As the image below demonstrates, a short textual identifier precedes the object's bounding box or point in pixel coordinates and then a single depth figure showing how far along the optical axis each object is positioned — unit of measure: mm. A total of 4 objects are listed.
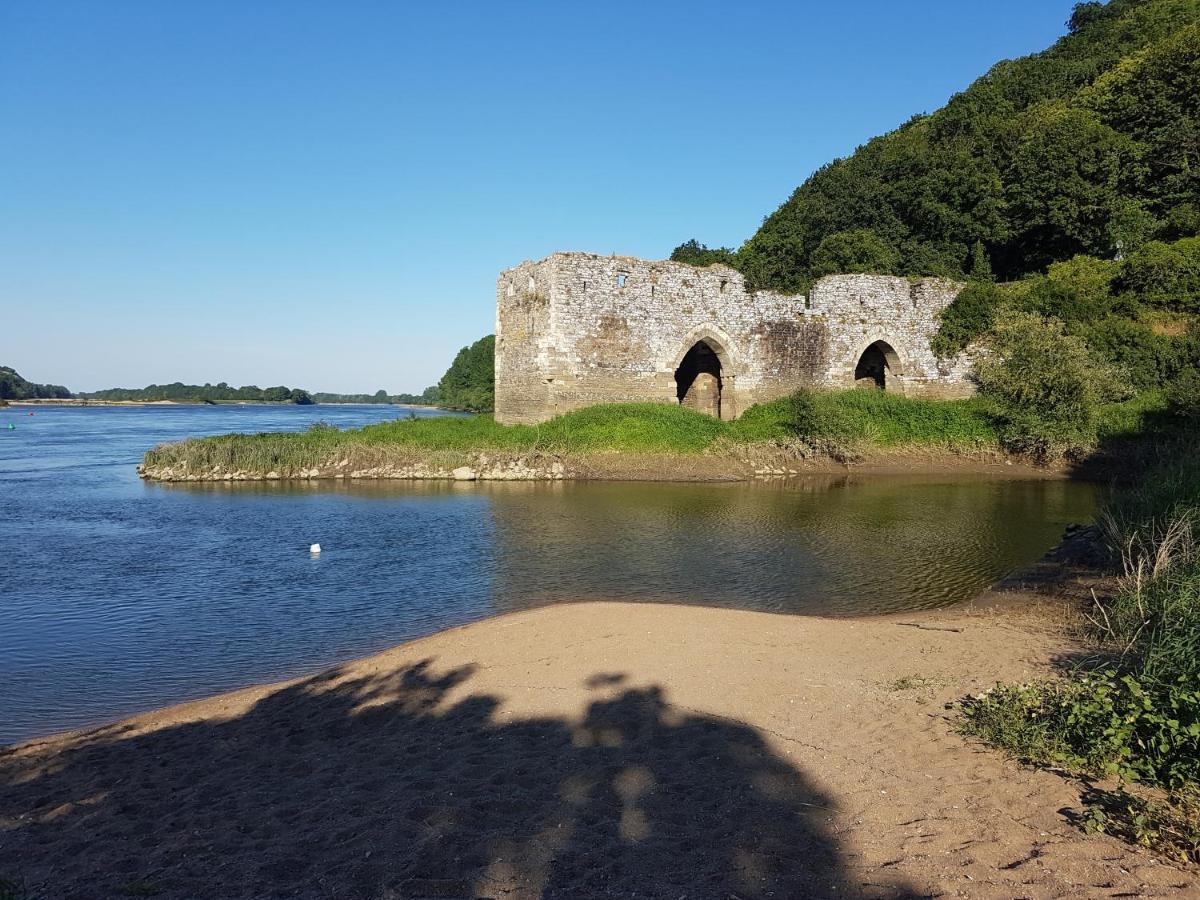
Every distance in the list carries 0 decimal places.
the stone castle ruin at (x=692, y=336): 23031
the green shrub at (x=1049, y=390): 21719
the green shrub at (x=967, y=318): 26422
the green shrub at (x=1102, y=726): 3977
